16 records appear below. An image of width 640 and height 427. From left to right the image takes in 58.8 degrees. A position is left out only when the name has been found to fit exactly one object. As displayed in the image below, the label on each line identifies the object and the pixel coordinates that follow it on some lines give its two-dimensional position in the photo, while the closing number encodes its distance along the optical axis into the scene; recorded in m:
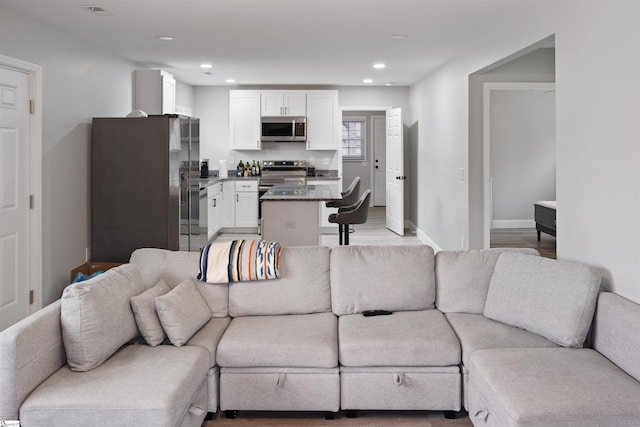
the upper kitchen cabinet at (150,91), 6.85
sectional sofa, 2.19
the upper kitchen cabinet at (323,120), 9.22
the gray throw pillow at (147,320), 2.74
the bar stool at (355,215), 6.51
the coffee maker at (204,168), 9.23
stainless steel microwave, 9.18
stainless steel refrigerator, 5.52
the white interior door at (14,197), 4.21
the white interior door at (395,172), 8.80
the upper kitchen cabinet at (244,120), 9.17
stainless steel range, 9.40
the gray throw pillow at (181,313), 2.76
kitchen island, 5.83
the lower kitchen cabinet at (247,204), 9.12
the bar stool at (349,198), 7.66
